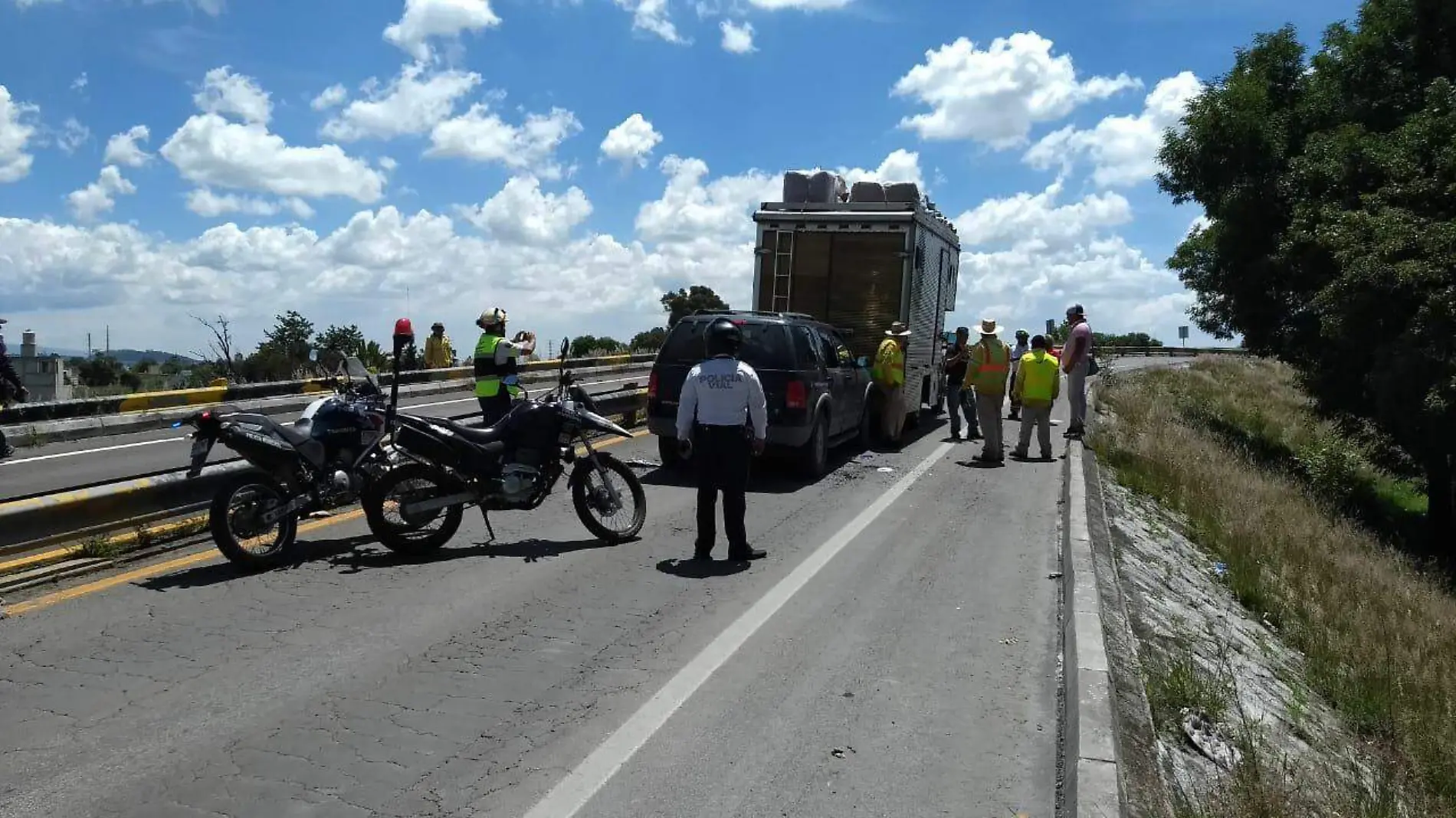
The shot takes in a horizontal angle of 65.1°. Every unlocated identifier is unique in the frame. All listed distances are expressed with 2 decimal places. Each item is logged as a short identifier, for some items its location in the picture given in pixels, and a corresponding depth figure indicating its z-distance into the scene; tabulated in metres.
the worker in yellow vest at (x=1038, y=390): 14.67
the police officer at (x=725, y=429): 8.41
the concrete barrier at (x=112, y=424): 16.03
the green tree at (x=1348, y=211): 16.27
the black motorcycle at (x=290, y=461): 7.39
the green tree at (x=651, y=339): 45.48
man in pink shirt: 15.85
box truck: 15.58
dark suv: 12.03
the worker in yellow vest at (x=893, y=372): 15.06
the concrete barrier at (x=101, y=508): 6.95
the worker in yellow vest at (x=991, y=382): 14.48
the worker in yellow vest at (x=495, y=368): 10.99
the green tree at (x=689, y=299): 37.03
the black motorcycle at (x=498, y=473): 8.13
